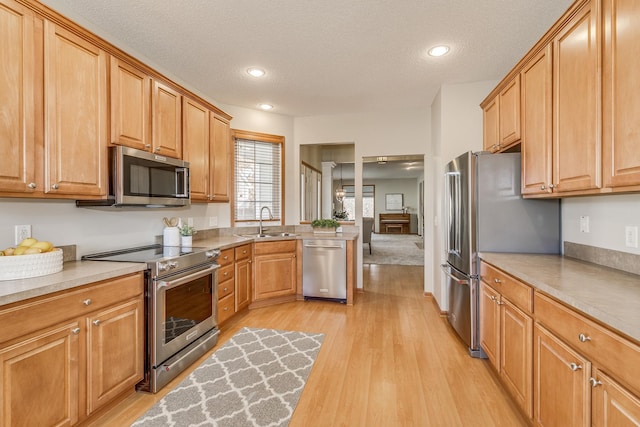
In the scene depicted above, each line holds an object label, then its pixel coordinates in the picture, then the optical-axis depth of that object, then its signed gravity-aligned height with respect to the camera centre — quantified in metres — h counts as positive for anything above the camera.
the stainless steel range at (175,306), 1.99 -0.71
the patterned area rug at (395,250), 6.70 -1.03
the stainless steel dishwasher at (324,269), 3.77 -0.72
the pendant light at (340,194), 8.70 +0.58
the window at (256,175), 4.10 +0.56
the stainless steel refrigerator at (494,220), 2.29 -0.05
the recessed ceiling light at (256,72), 2.99 +1.49
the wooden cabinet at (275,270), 3.61 -0.72
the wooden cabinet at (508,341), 1.59 -0.82
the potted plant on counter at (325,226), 4.13 -0.18
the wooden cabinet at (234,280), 2.93 -0.73
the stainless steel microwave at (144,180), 2.05 +0.27
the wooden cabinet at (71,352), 1.27 -0.71
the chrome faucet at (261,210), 4.06 -0.02
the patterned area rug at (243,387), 1.74 -1.21
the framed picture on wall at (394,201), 12.69 +0.54
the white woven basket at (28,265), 1.41 -0.26
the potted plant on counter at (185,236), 2.84 -0.22
